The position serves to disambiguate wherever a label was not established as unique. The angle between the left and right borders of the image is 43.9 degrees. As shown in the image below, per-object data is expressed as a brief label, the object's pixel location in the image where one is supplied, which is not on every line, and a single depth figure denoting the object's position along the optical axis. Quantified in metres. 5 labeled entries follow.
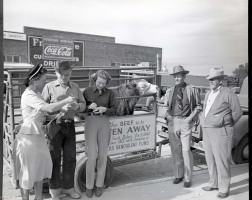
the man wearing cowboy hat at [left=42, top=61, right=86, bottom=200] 3.56
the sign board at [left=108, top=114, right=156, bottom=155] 4.26
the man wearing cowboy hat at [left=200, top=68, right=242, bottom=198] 3.81
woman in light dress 3.18
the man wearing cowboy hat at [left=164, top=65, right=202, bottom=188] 4.23
